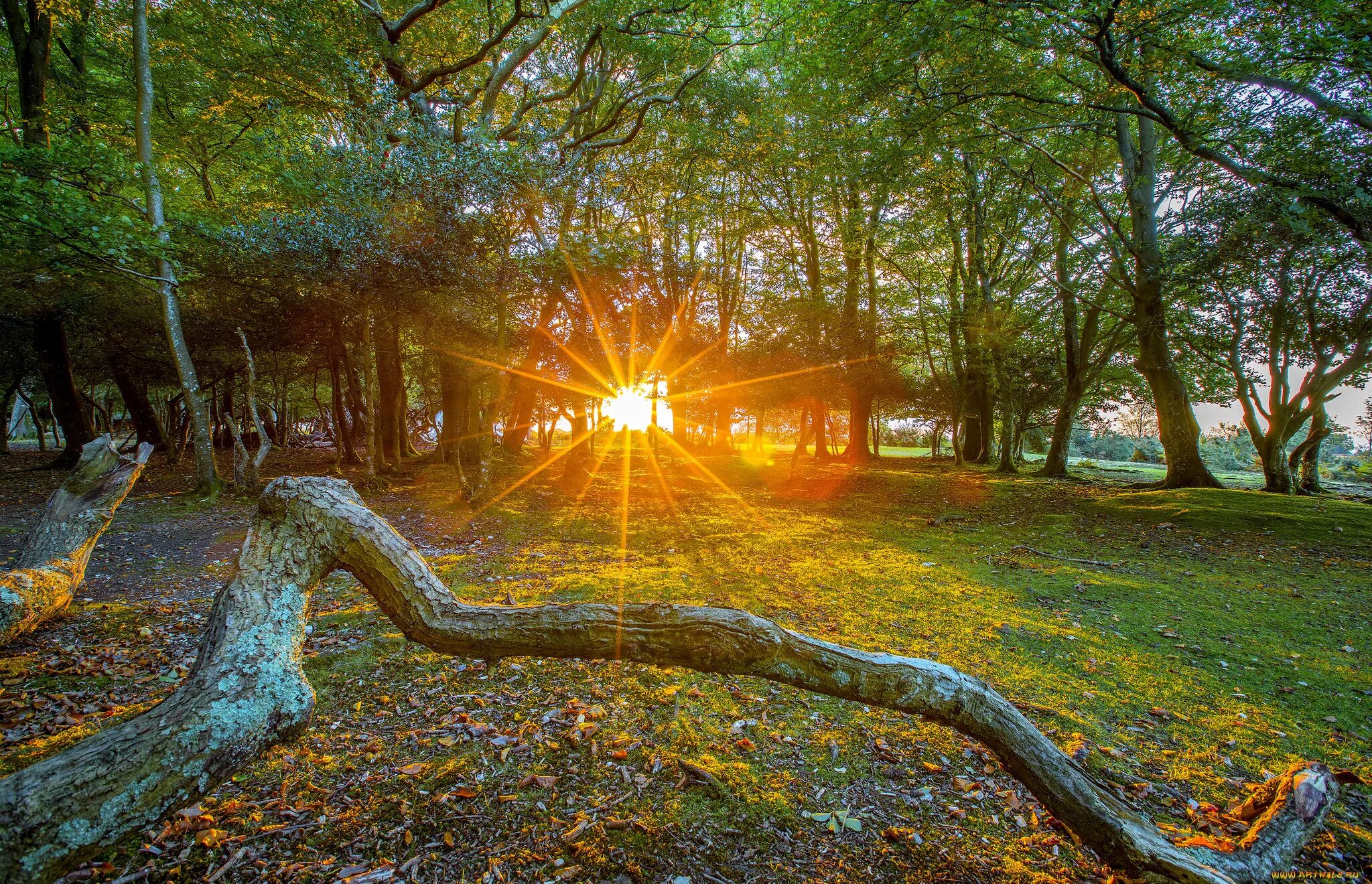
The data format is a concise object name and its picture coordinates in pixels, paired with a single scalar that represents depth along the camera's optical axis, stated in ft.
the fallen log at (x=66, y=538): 14.84
